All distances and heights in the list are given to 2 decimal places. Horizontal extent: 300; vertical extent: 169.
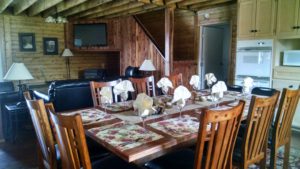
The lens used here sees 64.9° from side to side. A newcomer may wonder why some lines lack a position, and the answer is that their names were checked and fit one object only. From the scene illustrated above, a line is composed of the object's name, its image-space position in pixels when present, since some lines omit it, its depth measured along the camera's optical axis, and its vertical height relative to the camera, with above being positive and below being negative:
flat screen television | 7.48 +0.99
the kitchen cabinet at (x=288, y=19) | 3.76 +0.74
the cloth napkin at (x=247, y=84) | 2.85 -0.24
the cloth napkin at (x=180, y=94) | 1.95 -0.24
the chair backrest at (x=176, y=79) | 3.25 -0.20
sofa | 3.51 -0.46
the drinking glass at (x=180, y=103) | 1.99 -0.32
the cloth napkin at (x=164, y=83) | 2.58 -0.20
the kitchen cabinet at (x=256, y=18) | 4.11 +0.84
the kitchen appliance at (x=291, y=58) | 3.76 +0.11
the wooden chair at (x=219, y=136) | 1.31 -0.43
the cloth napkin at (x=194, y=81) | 2.76 -0.19
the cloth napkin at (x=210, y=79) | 2.84 -0.17
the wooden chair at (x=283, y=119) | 2.00 -0.49
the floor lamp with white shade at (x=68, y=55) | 7.30 +0.31
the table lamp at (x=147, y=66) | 5.66 -0.03
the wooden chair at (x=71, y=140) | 1.25 -0.43
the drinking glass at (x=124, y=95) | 2.36 -0.30
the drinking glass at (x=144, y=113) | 1.72 -0.35
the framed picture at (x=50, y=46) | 7.27 +0.60
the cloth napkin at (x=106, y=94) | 2.18 -0.27
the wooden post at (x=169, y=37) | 5.46 +0.65
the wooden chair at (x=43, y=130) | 1.62 -0.47
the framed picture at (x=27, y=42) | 6.88 +0.69
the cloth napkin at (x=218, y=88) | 2.38 -0.23
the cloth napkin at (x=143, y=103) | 1.74 -0.28
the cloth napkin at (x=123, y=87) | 2.27 -0.21
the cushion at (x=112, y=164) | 1.69 -0.72
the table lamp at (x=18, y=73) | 3.55 -0.12
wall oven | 4.11 +0.06
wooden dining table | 1.38 -0.46
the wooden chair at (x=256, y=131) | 1.68 -0.51
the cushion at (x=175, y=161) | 1.72 -0.73
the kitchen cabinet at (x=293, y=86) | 3.78 -0.35
